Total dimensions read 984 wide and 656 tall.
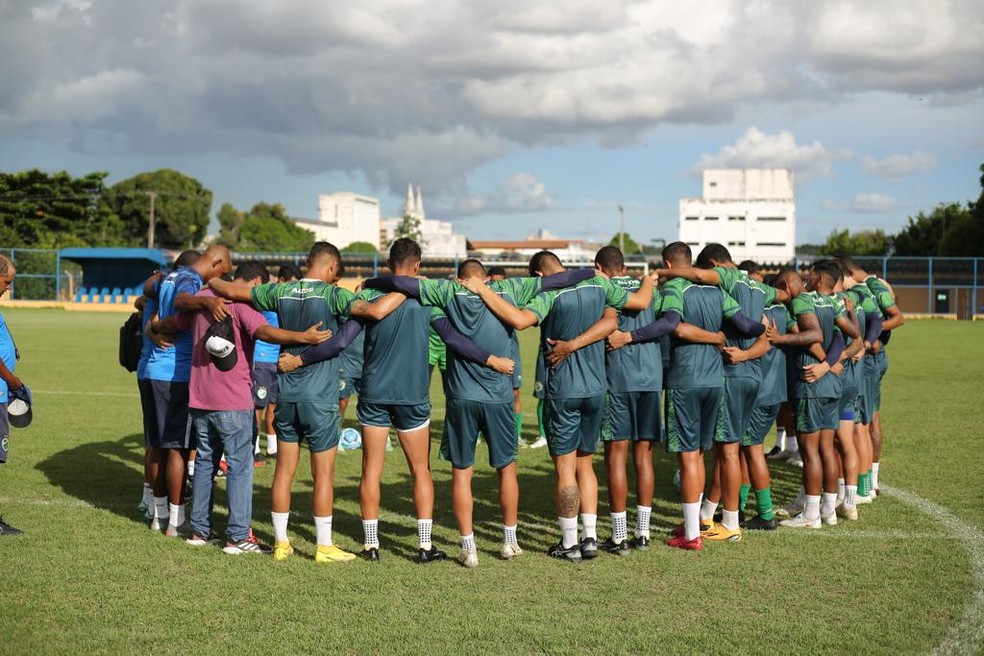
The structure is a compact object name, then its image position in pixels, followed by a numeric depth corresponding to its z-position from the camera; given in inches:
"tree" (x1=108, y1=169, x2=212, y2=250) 3722.9
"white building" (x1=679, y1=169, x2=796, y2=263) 3663.9
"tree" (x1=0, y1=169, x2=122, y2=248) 2701.8
